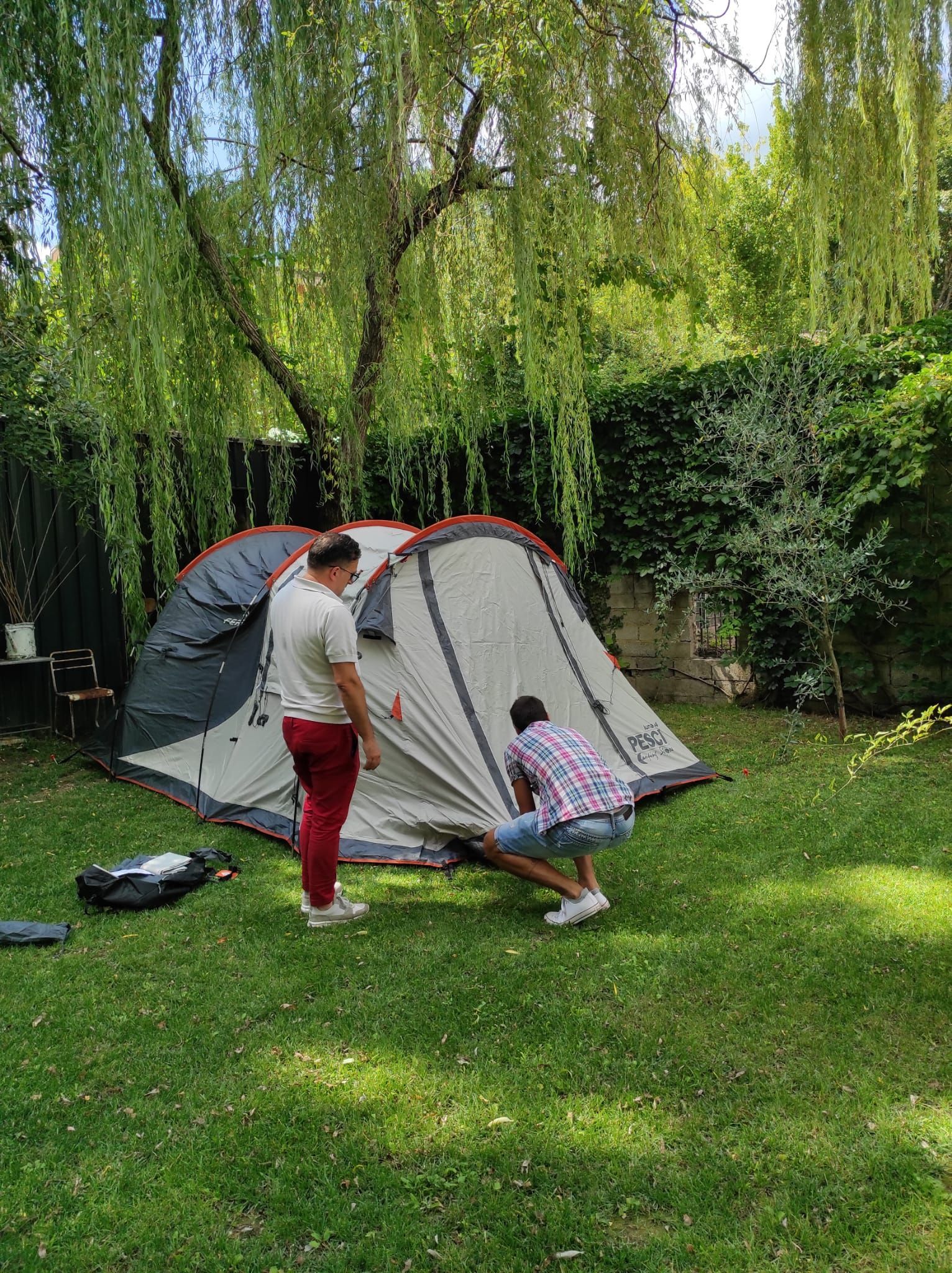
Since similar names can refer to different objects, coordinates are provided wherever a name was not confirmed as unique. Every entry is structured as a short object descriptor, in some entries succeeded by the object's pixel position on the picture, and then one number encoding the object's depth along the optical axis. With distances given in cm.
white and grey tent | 417
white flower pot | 648
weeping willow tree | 385
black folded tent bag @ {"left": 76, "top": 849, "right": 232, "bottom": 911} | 357
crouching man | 317
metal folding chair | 695
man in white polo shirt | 320
